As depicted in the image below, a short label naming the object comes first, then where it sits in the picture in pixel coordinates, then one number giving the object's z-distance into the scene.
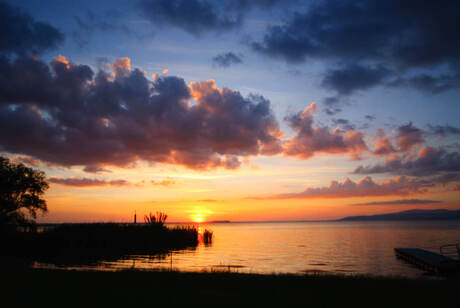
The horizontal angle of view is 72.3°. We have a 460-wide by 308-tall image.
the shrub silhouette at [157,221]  51.42
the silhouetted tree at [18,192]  45.53
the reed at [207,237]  64.38
